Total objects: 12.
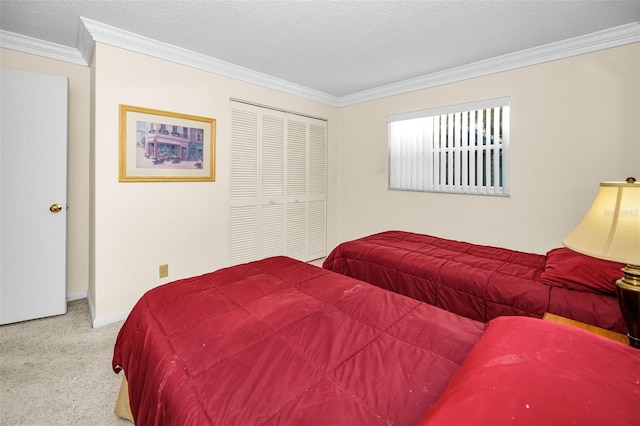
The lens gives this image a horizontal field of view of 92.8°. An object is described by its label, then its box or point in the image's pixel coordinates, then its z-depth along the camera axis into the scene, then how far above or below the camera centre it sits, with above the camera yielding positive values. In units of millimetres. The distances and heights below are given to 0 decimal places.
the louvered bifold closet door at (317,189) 4332 +305
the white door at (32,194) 2529 +118
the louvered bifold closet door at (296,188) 4039 +301
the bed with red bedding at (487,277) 1552 -414
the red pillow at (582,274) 1545 -332
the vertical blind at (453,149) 3139 +709
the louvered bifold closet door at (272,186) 3719 +302
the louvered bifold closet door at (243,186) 3422 +276
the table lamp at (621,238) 1079 -98
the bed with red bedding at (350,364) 719 -477
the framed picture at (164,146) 2654 +593
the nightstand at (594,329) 1217 -497
